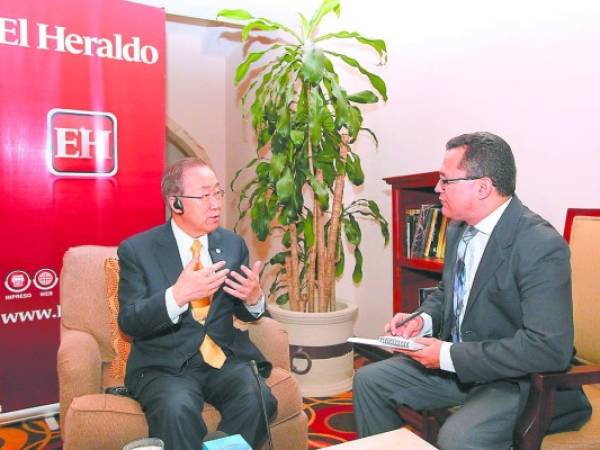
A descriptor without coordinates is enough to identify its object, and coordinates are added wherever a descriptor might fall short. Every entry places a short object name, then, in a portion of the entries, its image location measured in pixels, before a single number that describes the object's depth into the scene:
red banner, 2.61
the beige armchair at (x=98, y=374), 1.71
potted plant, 2.88
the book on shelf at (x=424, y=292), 2.66
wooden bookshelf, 2.79
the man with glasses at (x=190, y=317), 1.75
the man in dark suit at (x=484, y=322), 1.54
